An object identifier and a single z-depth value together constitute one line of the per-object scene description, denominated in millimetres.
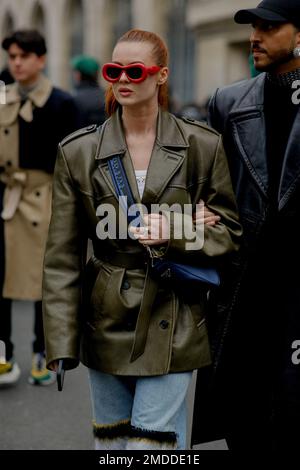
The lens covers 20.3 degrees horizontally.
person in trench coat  5195
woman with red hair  2871
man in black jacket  3184
